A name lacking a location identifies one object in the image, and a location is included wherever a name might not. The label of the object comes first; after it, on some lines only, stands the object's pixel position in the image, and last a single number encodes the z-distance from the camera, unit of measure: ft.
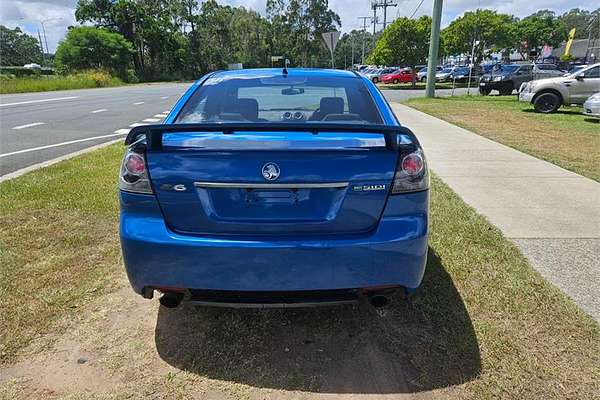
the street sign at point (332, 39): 58.18
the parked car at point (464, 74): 122.57
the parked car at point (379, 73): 139.11
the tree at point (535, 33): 252.87
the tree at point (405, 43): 101.04
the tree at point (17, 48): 328.29
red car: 129.08
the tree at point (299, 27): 245.24
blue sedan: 7.12
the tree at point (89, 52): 164.66
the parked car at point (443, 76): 135.63
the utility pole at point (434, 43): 63.62
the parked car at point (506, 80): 77.46
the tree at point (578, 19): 366.02
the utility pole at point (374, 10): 228.84
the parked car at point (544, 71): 76.82
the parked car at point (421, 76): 135.54
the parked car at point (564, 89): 48.11
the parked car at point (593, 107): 40.06
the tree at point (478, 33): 124.47
